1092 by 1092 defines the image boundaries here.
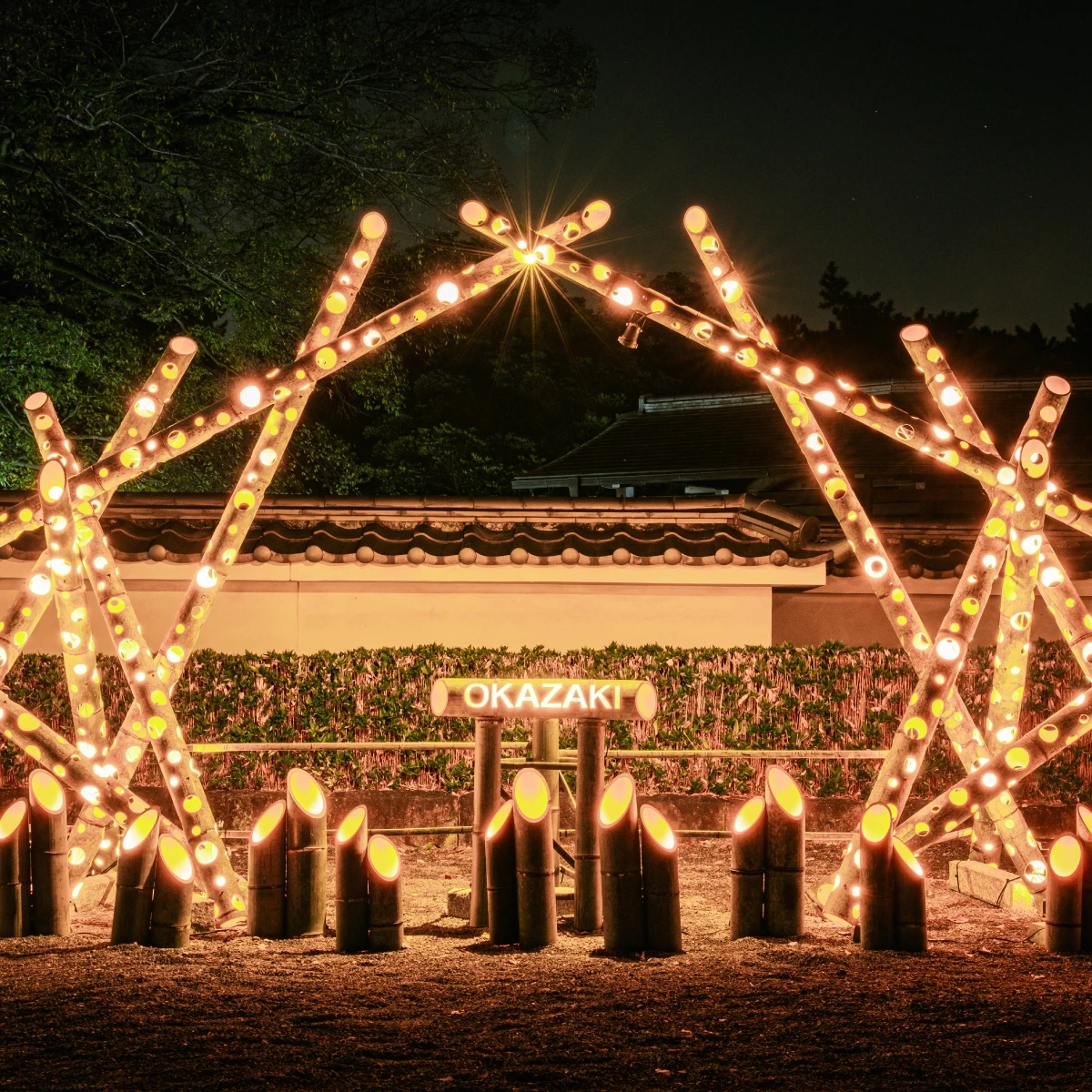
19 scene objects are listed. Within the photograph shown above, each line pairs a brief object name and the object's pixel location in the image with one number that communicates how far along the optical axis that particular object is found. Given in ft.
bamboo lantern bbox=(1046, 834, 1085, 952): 18.61
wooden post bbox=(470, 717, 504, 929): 20.61
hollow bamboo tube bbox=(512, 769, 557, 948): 18.93
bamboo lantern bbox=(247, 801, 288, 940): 19.25
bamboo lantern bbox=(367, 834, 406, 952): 18.81
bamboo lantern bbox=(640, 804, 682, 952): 18.54
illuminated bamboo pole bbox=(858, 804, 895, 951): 18.67
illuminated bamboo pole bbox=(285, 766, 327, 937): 19.30
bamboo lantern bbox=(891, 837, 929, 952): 18.66
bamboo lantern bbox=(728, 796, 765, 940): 19.22
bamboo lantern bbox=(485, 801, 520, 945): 19.25
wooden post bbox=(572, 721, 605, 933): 20.39
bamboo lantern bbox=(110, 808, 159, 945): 18.94
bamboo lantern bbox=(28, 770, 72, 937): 19.56
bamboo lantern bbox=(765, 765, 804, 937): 19.13
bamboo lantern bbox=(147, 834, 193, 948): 18.93
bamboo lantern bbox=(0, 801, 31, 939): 19.38
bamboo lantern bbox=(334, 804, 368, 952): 18.67
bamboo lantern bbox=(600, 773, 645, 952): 18.54
